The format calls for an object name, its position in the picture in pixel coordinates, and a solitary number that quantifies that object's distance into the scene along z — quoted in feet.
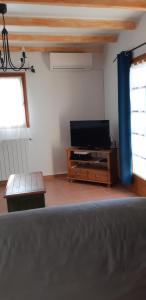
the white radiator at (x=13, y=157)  14.92
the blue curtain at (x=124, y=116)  12.16
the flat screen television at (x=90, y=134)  14.39
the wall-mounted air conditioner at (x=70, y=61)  14.88
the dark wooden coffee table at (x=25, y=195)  8.95
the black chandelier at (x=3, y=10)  8.68
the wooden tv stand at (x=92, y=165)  13.99
